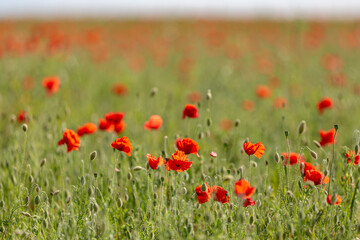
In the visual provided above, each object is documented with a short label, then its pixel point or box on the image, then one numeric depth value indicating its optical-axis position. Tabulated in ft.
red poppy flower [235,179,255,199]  9.71
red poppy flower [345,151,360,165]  11.40
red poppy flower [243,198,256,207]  10.95
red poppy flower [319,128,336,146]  14.14
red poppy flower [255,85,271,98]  25.38
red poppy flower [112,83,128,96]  25.75
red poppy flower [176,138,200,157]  12.00
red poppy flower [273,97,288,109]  22.52
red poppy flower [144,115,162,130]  15.34
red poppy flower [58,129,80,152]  13.12
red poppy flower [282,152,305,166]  13.65
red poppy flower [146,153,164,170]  11.41
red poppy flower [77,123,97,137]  15.23
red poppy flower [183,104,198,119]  14.35
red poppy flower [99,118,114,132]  15.52
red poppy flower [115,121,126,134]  15.88
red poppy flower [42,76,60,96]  20.06
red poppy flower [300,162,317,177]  11.51
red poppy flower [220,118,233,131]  24.63
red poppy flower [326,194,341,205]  10.26
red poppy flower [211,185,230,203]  10.78
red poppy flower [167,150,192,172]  11.15
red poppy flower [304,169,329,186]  11.12
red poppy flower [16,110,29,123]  17.59
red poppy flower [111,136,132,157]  11.77
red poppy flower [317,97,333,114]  16.38
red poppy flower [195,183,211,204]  10.79
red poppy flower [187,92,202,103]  26.28
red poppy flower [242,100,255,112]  26.07
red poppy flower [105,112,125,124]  15.26
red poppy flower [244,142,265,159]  11.50
